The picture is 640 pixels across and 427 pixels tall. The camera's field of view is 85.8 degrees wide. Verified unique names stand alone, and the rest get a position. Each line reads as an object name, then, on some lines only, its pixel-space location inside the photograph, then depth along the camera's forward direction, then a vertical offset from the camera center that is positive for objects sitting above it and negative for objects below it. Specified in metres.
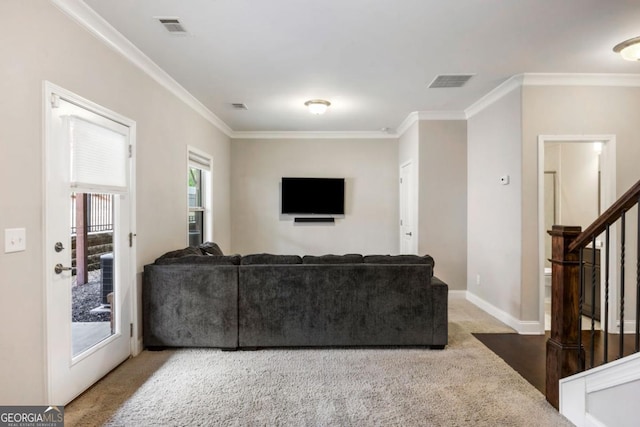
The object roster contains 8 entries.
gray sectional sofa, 3.16 -0.86
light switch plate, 1.84 -0.15
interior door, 5.46 +0.01
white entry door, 2.16 -0.20
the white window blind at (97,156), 2.38 +0.43
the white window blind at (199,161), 4.54 +0.72
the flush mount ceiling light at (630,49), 2.83 +1.36
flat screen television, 6.41 +0.33
